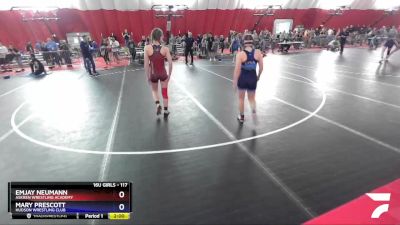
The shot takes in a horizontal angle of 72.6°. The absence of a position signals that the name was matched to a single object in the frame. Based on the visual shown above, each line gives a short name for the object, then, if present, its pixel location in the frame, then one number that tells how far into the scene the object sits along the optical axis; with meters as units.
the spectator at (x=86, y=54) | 12.62
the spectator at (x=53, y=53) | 17.02
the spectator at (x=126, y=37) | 20.03
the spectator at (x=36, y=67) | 14.05
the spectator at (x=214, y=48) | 18.31
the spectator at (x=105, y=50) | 17.38
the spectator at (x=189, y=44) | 15.51
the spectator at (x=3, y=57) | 16.23
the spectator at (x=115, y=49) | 18.62
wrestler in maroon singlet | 6.08
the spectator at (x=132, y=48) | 18.45
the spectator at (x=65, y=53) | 17.10
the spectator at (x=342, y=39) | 19.62
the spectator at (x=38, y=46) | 19.56
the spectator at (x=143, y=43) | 20.13
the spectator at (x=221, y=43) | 21.67
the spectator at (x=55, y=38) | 19.68
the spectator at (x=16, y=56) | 16.49
